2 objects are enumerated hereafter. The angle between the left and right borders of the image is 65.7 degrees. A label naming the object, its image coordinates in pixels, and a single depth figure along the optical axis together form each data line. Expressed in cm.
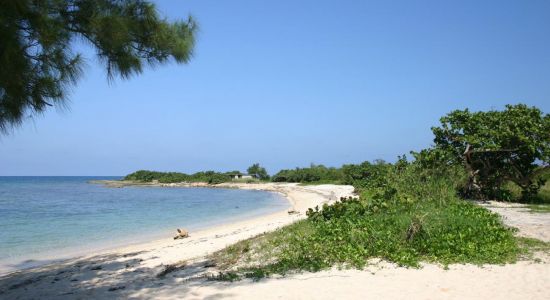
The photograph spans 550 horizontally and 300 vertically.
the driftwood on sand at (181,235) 1371
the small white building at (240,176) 6576
